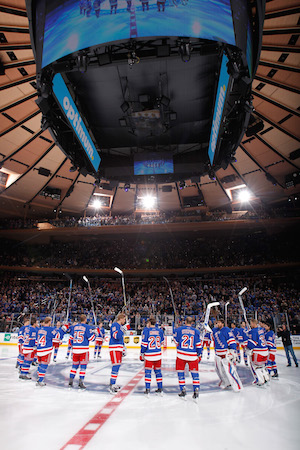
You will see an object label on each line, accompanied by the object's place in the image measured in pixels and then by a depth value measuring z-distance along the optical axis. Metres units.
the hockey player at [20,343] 9.02
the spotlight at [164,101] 9.45
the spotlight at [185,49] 6.86
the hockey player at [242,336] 10.23
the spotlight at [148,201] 27.23
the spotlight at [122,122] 10.72
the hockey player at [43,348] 7.54
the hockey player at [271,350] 9.00
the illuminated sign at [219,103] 7.36
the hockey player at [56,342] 11.51
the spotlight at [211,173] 11.59
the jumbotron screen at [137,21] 6.07
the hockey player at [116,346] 7.06
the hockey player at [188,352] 6.51
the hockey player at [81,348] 7.49
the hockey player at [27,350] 8.47
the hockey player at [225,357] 7.29
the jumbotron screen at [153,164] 11.54
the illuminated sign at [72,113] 7.95
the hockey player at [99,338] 13.19
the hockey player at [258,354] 8.01
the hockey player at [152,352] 6.93
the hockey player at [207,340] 11.84
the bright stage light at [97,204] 28.66
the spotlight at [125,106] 9.62
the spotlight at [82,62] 6.91
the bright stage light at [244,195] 25.58
